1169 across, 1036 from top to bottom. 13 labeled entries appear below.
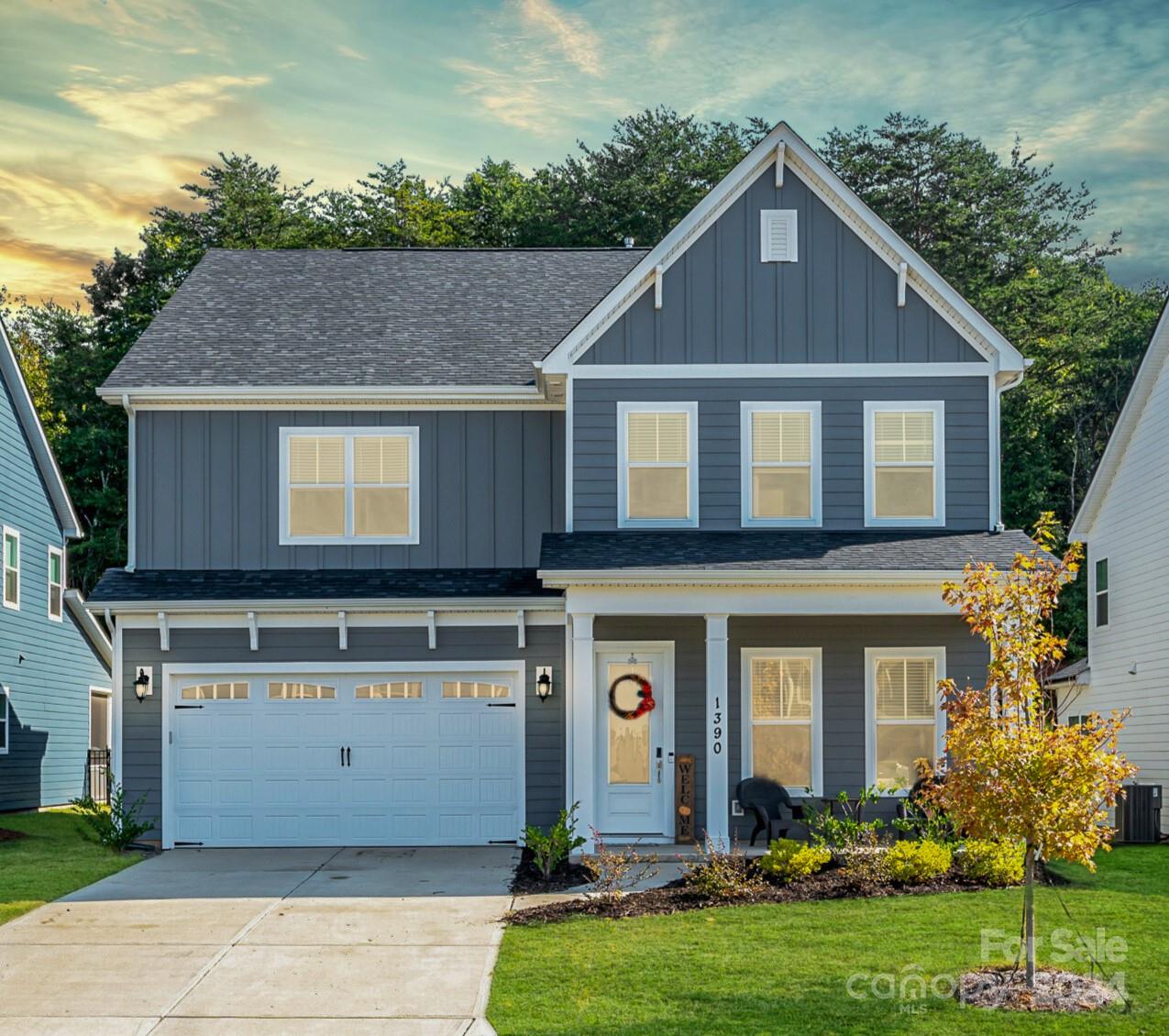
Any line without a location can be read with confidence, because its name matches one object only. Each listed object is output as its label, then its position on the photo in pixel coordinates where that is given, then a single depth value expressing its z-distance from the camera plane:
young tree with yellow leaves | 9.65
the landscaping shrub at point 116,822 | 17.47
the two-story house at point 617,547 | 17.80
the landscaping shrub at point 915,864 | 13.52
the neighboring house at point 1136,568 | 21.73
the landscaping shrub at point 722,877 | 13.11
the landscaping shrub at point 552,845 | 14.90
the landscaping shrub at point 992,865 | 13.68
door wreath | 17.84
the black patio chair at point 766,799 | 17.00
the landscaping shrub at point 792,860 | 13.98
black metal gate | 26.83
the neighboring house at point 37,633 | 23.97
